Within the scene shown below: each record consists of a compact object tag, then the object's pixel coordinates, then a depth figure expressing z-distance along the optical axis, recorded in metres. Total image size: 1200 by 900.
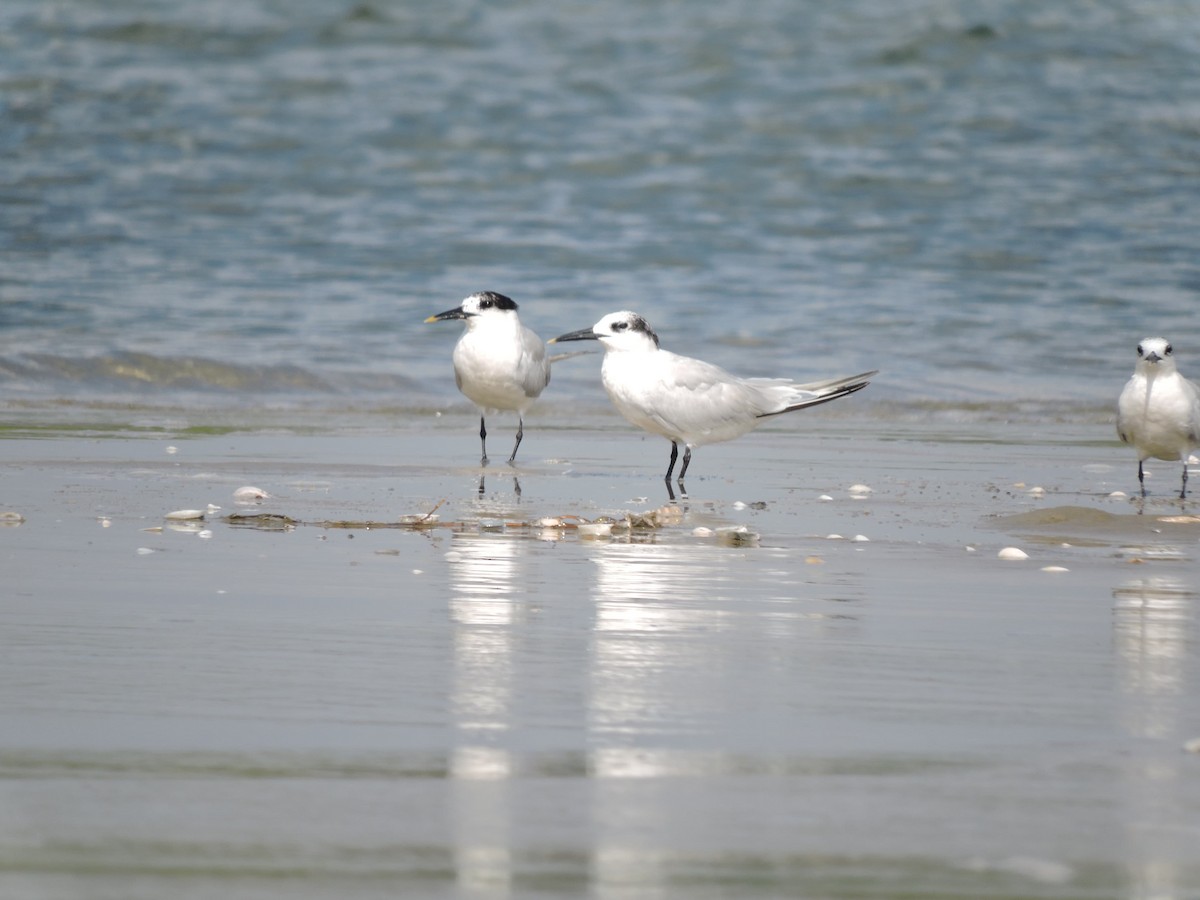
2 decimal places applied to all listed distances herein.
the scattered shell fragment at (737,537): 10.26
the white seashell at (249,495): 11.95
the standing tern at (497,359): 18.00
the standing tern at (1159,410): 14.57
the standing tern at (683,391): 14.64
